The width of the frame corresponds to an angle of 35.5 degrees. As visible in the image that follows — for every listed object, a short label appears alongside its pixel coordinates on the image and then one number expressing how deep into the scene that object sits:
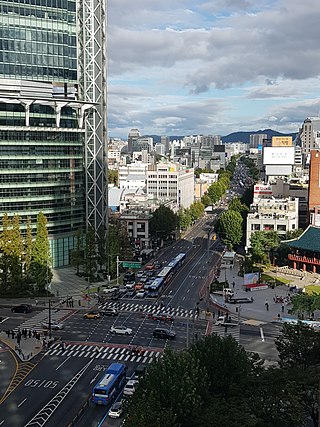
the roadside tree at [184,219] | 151.12
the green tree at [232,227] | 122.19
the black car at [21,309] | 74.06
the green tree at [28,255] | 84.06
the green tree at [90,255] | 92.94
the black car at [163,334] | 62.03
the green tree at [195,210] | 170.62
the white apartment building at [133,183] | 196.60
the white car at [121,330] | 63.72
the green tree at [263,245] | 105.81
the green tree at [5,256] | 80.41
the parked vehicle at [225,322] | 67.25
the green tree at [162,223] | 131.29
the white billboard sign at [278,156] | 183.00
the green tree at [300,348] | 40.22
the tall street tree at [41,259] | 81.44
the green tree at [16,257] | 80.44
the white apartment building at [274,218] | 114.12
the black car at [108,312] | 71.75
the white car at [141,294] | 82.72
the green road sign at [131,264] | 93.25
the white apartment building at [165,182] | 166.00
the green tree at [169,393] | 30.25
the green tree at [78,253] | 94.38
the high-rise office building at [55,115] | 96.19
